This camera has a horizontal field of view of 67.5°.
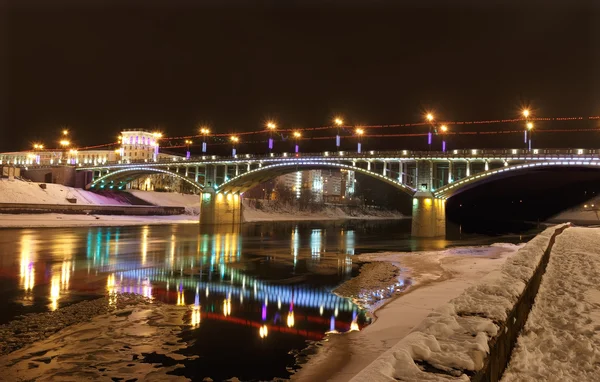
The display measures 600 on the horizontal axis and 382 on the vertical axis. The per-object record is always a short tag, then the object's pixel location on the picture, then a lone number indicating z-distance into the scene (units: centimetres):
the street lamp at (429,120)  5238
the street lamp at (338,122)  5970
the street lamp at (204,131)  7506
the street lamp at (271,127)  6649
